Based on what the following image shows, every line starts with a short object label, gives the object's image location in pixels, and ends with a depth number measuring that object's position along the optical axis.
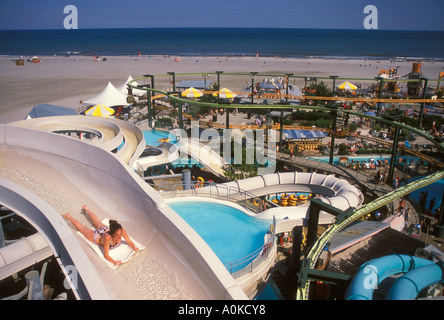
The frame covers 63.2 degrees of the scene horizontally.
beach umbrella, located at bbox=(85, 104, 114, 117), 25.52
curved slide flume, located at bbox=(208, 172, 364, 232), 13.73
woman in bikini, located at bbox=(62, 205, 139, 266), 7.28
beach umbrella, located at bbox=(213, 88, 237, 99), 34.30
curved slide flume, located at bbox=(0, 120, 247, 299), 6.14
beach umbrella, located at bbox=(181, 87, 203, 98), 34.29
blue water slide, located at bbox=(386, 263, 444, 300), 7.86
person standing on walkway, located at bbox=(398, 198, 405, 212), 15.37
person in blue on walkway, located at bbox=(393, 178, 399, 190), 17.74
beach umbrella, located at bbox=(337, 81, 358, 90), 37.97
